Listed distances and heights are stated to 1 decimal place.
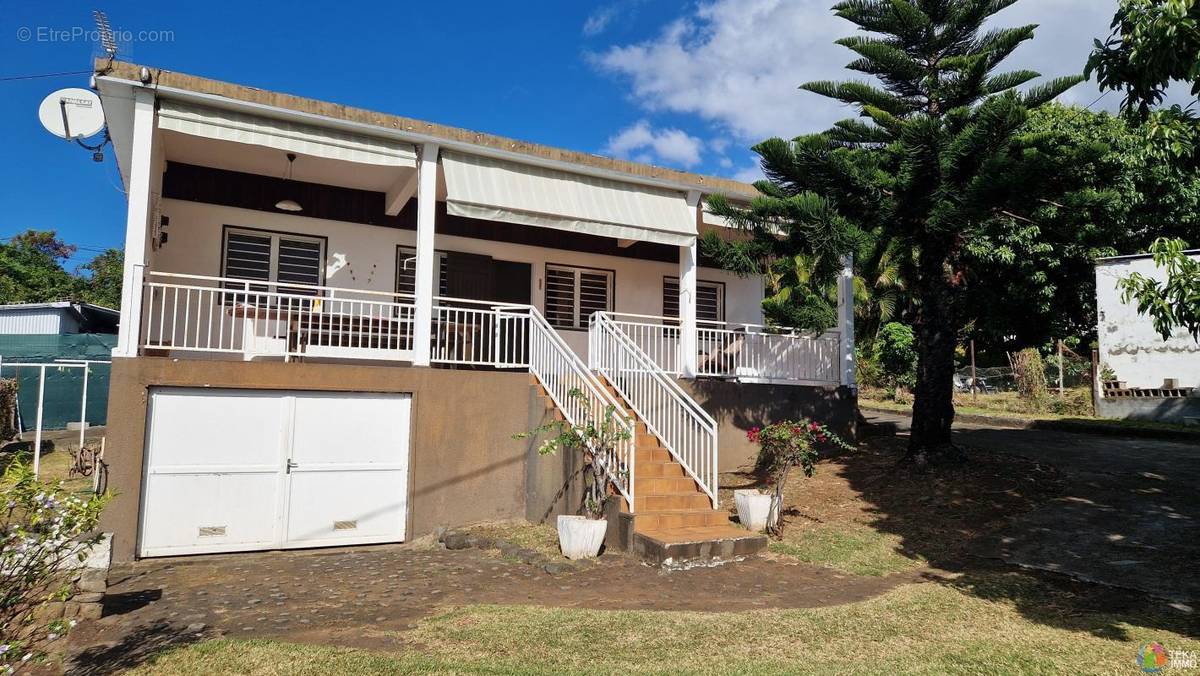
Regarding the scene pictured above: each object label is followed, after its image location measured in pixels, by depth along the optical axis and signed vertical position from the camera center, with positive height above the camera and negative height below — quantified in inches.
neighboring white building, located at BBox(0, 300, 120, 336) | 798.5 +68.3
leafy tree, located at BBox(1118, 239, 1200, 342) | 169.3 +24.7
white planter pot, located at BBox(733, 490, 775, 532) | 326.3 -52.5
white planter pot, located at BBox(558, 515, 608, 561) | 291.9 -58.7
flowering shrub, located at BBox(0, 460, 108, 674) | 130.3 -29.4
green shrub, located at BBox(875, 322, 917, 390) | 919.0 +46.7
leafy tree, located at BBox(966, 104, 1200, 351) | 746.2 +153.5
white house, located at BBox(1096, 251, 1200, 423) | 629.3 +31.7
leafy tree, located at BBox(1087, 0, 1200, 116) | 166.4 +82.2
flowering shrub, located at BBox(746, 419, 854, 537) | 322.0 -24.3
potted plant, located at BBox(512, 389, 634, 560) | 295.0 -27.0
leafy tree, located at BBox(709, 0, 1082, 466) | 358.9 +114.3
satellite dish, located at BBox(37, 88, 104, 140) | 348.2 +124.2
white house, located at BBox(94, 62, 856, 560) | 309.9 +19.7
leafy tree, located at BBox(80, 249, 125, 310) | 1263.5 +181.8
